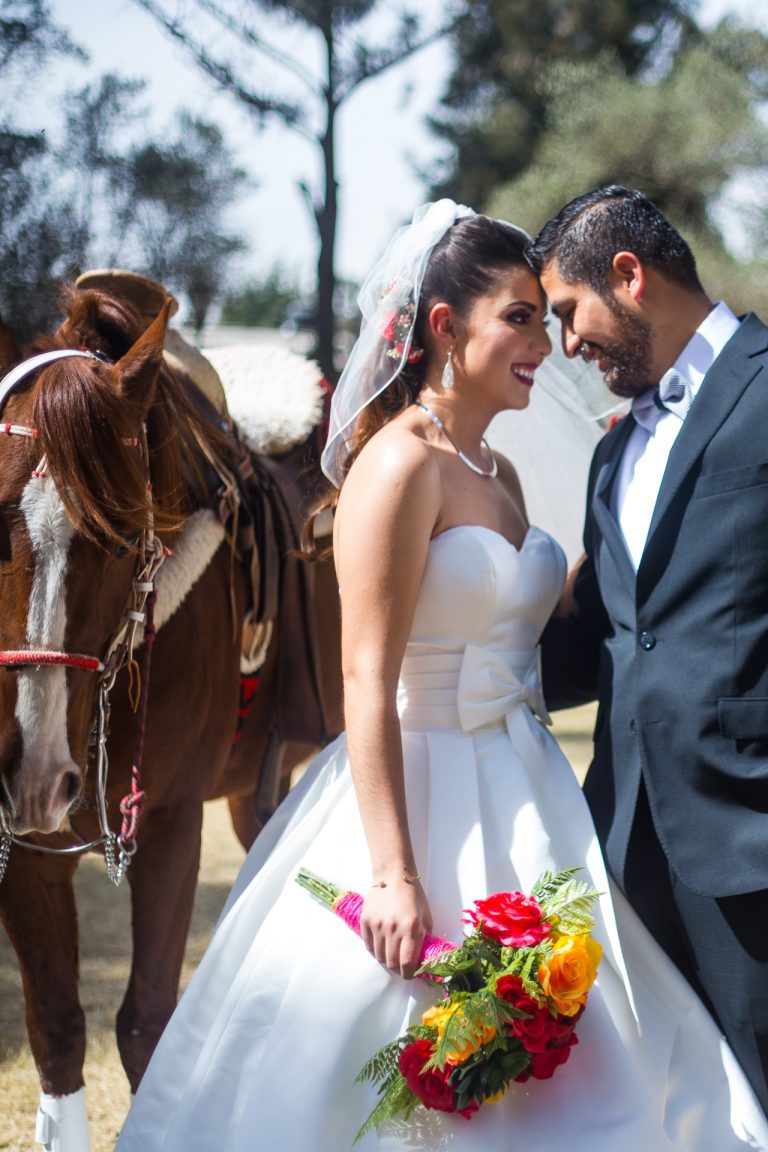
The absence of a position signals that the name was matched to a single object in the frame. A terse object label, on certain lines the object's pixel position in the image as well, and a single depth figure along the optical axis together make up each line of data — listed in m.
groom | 2.09
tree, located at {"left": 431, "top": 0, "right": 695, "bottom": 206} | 23.81
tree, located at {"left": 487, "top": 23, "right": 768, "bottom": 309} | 21.34
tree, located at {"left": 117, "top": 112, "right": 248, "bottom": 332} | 10.44
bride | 1.97
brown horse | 2.16
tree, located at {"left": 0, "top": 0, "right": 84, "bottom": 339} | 7.32
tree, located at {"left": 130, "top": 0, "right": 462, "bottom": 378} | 12.30
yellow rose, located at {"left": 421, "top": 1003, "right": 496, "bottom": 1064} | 1.81
